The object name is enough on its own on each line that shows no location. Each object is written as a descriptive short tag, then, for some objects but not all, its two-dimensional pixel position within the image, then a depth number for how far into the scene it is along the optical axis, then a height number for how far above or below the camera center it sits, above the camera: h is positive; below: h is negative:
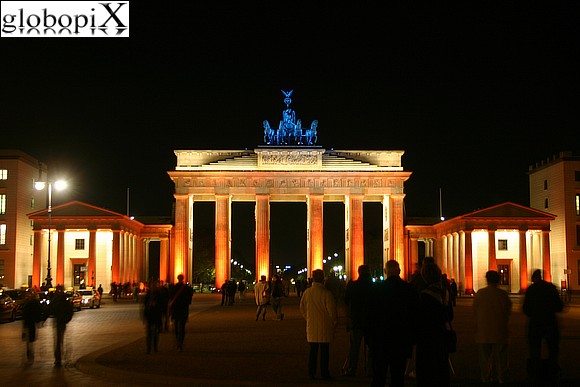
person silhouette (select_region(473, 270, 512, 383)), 14.87 -1.31
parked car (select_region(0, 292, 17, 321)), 37.81 -2.41
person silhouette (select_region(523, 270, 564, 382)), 15.40 -1.19
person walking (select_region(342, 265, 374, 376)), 15.77 -1.08
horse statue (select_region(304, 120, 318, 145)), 89.30 +12.98
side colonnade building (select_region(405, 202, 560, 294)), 79.31 +0.85
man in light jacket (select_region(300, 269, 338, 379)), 15.73 -1.30
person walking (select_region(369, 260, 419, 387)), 11.10 -1.03
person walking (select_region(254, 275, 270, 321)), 35.97 -1.76
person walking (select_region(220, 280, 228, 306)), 53.85 -2.35
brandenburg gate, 87.56 +7.37
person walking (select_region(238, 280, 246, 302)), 61.69 -2.49
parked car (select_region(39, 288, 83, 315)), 45.03 -2.43
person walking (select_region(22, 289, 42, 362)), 19.70 -1.48
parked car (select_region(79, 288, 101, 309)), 51.88 -2.67
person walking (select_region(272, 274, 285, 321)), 35.78 -1.76
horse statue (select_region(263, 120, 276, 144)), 89.31 +13.13
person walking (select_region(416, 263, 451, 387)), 10.65 -1.17
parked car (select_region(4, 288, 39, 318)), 40.78 -2.19
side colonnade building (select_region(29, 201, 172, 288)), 80.12 +1.05
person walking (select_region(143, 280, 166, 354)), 21.11 -1.48
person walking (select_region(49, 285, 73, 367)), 19.17 -1.43
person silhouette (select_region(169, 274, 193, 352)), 21.47 -1.37
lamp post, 42.78 +3.78
